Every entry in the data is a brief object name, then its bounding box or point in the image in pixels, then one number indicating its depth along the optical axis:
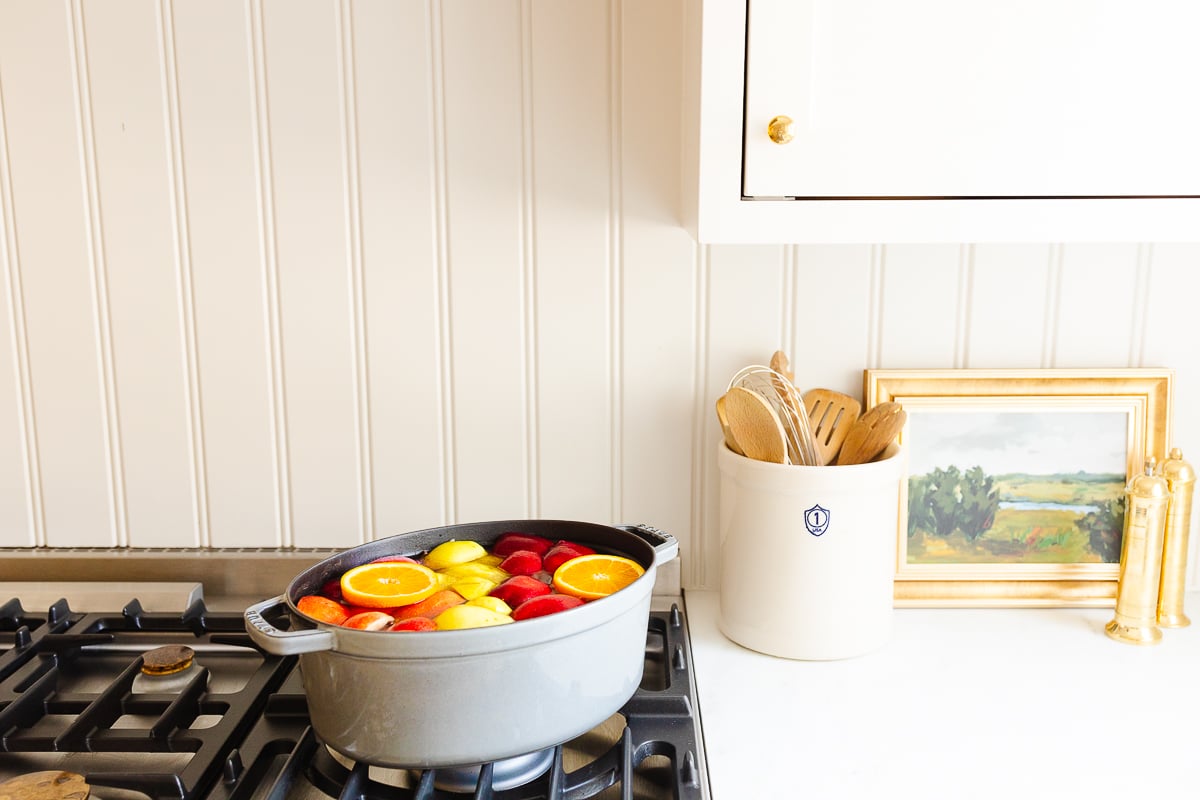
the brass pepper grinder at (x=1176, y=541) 1.02
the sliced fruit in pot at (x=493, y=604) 0.76
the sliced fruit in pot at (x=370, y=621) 0.73
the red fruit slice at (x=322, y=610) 0.74
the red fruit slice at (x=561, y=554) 0.86
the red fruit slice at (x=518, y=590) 0.79
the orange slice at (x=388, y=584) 0.77
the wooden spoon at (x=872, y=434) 0.97
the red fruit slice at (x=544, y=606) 0.75
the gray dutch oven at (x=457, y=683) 0.69
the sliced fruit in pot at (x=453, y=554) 0.86
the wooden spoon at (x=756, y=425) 0.94
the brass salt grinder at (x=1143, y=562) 1.01
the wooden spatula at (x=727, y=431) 1.01
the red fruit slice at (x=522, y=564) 0.85
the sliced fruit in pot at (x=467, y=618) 0.73
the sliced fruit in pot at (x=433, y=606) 0.77
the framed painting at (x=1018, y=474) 1.08
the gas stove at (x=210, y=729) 0.74
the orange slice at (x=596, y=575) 0.79
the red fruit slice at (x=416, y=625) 0.73
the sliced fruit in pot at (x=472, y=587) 0.80
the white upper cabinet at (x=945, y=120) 0.77
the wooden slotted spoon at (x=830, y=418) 1.04
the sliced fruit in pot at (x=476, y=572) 0.84
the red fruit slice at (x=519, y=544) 0.89
